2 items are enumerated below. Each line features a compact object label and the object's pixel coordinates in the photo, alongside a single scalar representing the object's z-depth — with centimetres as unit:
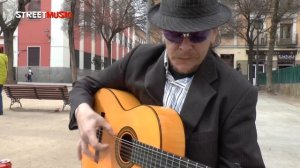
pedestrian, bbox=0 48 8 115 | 827
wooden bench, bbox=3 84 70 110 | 919
